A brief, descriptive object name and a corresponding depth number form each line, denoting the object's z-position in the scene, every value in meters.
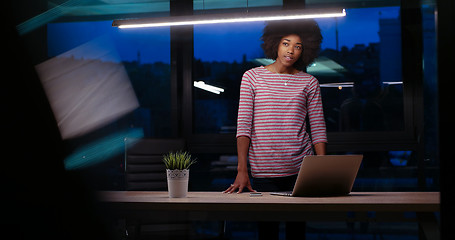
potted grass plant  2.16
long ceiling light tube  3.28
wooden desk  1.75
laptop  1.93
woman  2.86
